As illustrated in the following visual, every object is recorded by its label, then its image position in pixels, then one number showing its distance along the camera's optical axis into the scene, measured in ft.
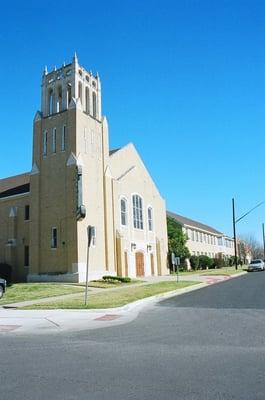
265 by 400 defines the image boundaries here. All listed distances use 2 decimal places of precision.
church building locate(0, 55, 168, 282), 110.32
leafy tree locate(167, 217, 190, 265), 183.42
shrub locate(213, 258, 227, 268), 233.49
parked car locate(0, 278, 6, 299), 66.80
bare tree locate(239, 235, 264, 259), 443.32
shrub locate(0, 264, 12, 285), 119.07
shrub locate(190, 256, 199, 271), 201.98
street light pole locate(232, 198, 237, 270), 170.05
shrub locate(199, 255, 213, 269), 213.66
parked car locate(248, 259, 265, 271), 176.69
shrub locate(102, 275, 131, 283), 105.40
